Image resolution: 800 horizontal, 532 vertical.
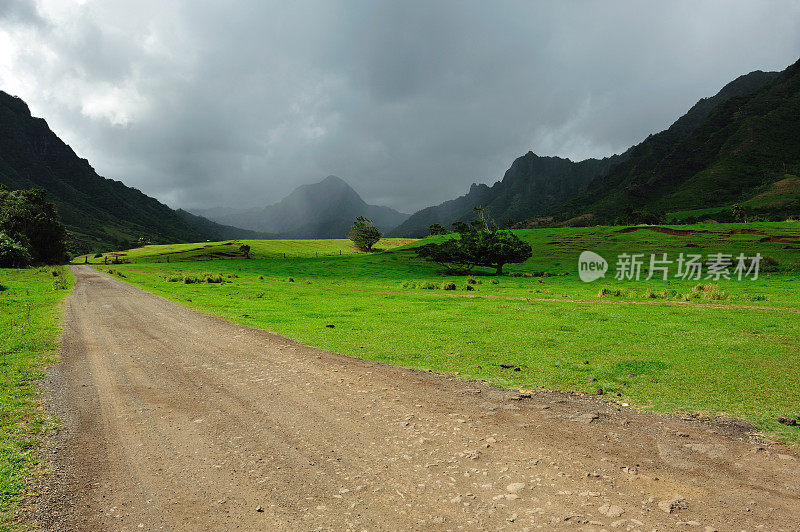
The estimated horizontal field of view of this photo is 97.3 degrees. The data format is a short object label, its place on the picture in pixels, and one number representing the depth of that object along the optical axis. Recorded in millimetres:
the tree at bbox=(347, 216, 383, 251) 141500
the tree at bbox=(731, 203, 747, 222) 127062
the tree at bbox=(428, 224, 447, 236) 143600
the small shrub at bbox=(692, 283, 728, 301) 27453
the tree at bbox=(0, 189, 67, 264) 79312
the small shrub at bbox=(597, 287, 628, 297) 32188
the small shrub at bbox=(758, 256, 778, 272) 51769
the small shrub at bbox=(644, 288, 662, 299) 29838
